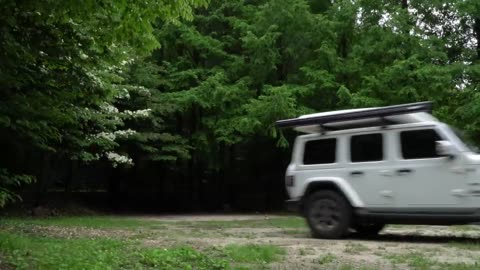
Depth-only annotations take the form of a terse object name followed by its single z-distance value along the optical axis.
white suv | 10.26
